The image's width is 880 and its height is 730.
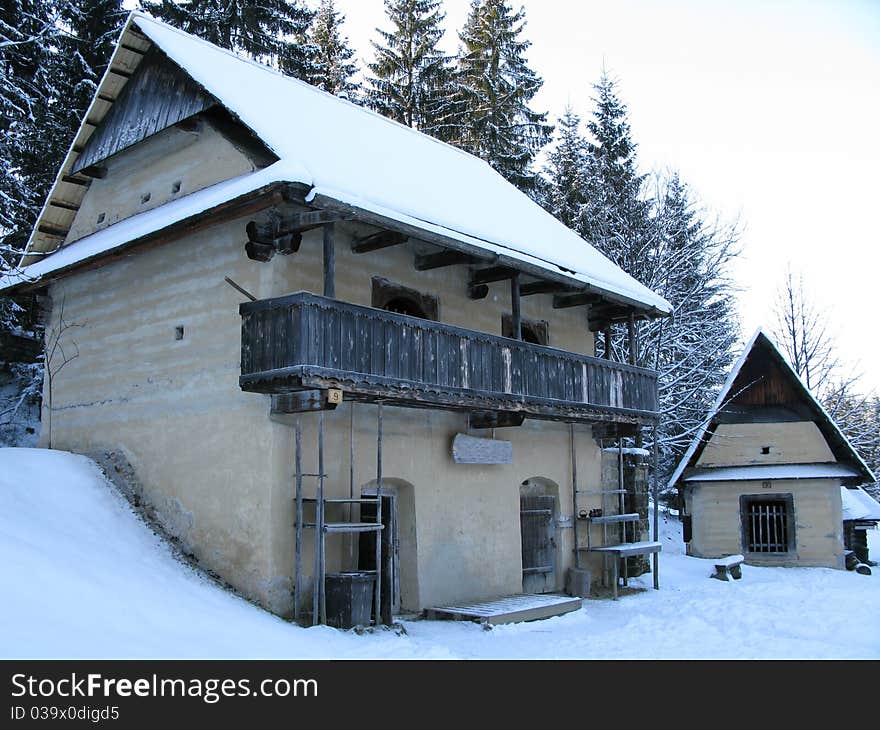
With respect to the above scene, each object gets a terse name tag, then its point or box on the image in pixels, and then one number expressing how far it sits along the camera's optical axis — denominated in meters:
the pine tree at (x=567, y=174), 33.56
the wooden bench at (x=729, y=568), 20.64
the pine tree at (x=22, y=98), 20.42
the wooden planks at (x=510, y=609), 13.84
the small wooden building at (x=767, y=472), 23.59
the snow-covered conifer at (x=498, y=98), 33.41
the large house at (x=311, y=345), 12.55
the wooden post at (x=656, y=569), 19.34
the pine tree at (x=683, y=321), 28.30
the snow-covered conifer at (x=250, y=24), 26.81
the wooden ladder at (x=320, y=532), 12.17
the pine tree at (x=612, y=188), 30.55
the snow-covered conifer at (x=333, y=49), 35.44
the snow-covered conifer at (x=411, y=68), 33.88
